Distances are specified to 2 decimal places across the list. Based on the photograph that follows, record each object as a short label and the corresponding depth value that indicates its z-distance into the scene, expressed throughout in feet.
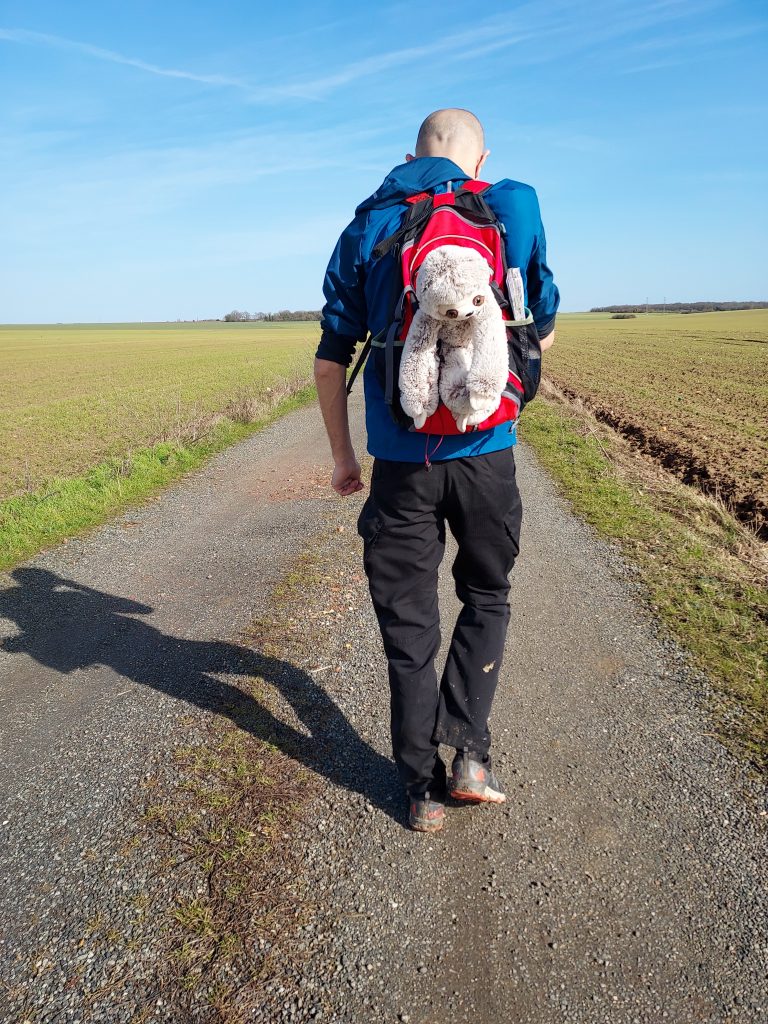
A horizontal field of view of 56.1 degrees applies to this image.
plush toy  6.82
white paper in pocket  7.47
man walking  7.71
